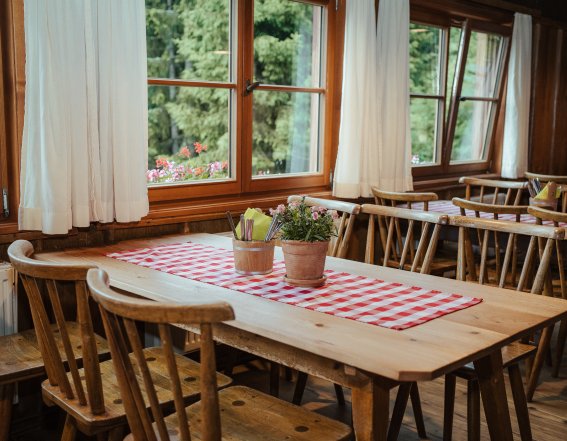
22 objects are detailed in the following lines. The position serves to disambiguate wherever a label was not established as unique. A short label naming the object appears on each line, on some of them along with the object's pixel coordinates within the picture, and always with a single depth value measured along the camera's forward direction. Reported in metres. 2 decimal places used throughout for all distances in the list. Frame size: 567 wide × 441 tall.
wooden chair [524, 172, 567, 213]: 4.96
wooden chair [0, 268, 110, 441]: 2.20
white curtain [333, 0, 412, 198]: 4.00
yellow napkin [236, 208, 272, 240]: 2.34
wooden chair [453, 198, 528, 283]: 2.84
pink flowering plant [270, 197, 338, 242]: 2.19
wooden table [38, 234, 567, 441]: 1.59
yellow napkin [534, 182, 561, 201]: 3.69
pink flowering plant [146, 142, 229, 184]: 3.33
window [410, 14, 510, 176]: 4.98
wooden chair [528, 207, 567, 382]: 2.92
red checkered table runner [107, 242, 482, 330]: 1.92
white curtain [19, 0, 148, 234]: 2.65
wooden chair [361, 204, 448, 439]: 2.49
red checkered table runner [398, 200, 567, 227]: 3.88
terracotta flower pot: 2.19
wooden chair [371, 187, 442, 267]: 3.43
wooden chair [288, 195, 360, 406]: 2.87
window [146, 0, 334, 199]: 3.33
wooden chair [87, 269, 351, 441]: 1.38
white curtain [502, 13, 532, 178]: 5.47
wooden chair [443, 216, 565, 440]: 2.34
